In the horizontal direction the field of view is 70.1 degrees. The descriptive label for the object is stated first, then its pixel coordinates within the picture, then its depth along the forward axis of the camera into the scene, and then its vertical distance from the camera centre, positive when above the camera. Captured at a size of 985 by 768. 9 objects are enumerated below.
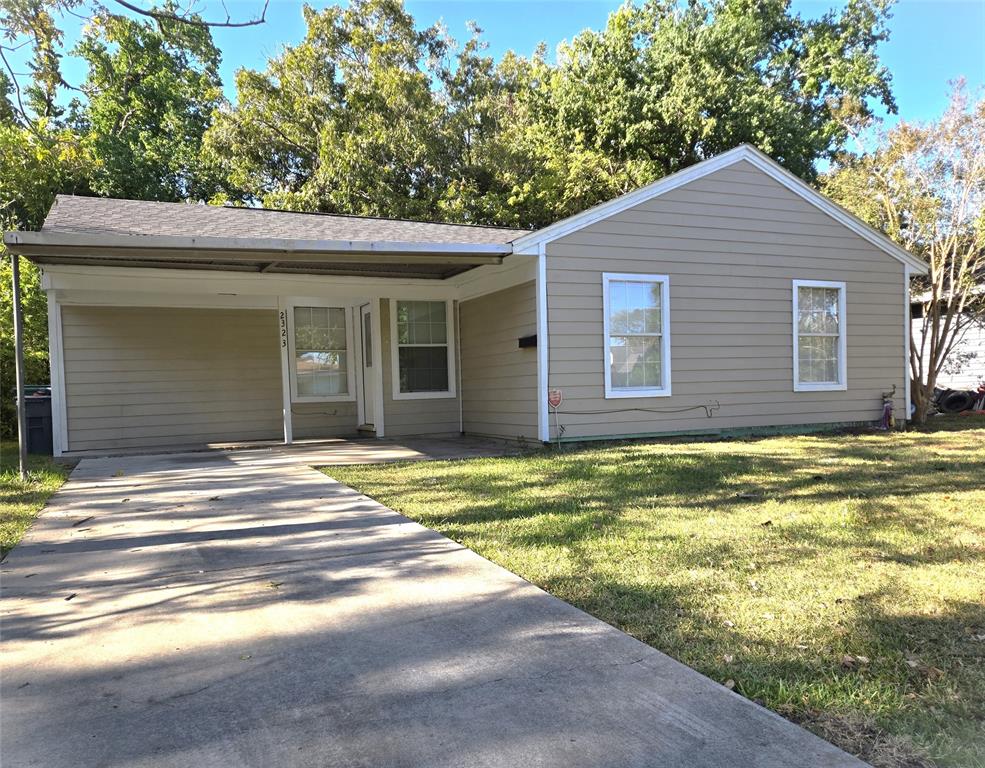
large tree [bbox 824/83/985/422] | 12.12 +2.67
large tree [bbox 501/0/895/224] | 20.77 +8.31
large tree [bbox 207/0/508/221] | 20.70 +7.23
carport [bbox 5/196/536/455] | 9.26 +0.50
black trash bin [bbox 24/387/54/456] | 10.14 -0.84
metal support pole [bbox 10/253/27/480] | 6.81 +0.10
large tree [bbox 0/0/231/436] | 5.84 +4.20
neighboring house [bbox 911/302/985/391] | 16.52 -0.34
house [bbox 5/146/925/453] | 9.33 +0.50
